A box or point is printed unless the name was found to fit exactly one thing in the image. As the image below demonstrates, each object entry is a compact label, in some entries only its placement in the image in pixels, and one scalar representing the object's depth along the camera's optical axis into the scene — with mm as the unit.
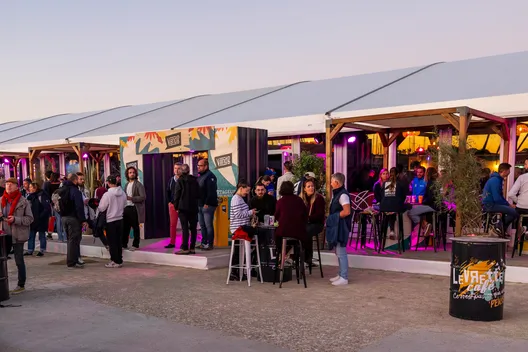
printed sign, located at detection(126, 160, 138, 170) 10445
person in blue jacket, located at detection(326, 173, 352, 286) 6531
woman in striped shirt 6852
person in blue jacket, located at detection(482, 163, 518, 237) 7500
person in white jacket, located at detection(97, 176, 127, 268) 8180
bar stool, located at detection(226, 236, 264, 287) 6770
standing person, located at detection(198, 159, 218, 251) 8594
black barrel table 4762
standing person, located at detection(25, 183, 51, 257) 9438
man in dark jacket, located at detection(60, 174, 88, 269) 8367
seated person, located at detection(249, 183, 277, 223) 7270
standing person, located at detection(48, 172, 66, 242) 10591
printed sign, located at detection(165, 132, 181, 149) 9789
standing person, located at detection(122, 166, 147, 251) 9078
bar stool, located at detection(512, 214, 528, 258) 7414
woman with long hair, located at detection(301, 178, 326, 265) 6969
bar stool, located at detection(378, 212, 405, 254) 8094
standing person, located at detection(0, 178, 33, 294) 6367
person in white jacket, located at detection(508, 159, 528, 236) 7441
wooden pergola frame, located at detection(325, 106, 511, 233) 7109
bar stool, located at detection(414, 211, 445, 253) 8160
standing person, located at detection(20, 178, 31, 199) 9885
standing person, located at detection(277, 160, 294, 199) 9000
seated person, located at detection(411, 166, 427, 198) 8711
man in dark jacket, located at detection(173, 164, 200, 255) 8102
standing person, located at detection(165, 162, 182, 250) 9219
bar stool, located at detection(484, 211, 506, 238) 7426
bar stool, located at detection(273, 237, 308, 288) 6480
